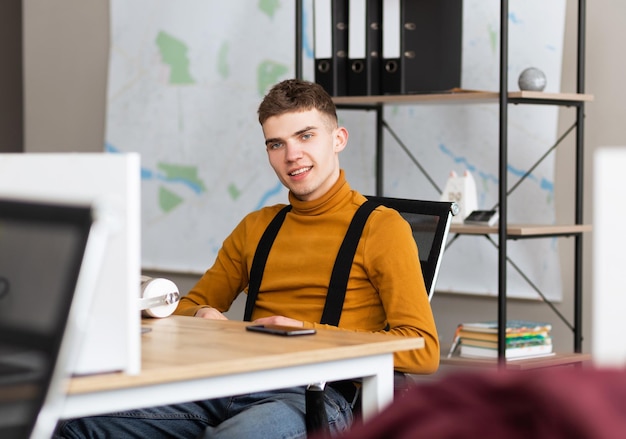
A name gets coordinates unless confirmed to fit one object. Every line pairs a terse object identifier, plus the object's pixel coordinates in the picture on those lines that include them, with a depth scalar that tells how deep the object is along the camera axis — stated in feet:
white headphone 9.39
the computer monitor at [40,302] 4.94
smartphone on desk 8.47
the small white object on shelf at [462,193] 13.09
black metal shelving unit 12.42
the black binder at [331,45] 13.42
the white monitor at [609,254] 3.85
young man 9.50
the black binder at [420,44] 13.19
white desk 6.65
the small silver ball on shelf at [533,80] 12.75
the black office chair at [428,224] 10.47
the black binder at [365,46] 13.29
